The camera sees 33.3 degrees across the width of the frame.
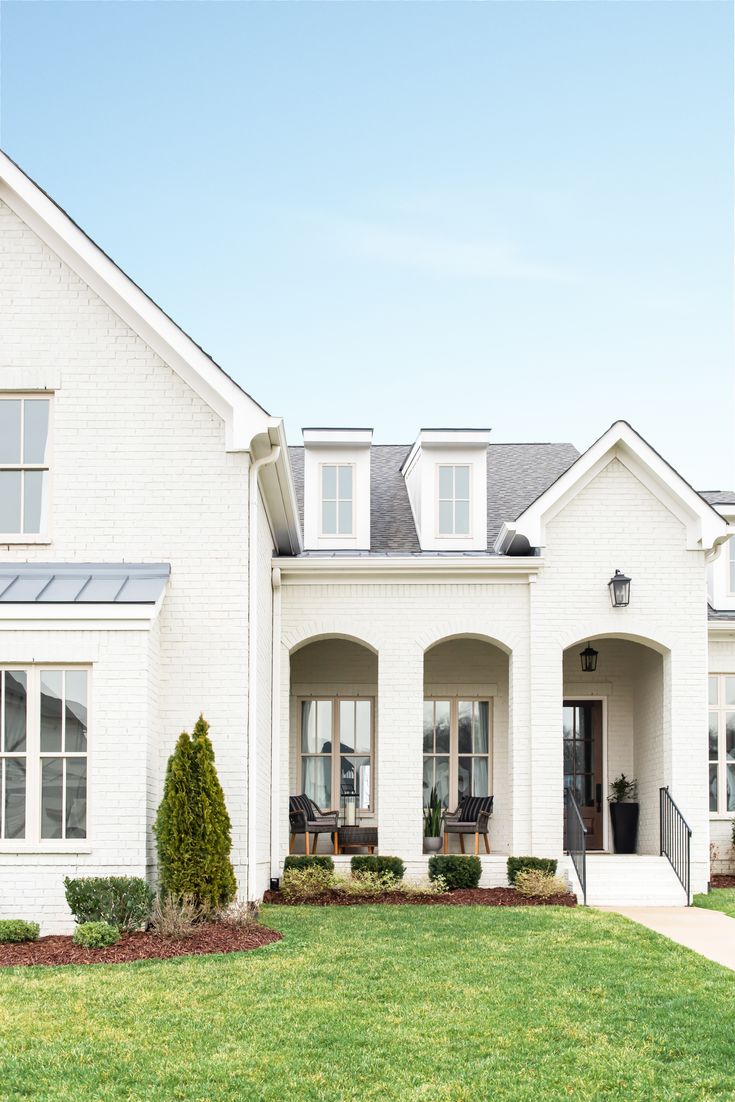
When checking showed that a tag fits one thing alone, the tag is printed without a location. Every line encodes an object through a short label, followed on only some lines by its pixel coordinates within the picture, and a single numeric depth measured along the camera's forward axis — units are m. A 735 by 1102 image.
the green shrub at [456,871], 16.88
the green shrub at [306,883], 16.17
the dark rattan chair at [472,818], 18.23
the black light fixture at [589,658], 19.95
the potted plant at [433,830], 18.33
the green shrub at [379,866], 16.86
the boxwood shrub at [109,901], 11.77
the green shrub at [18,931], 11.63
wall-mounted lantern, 17.42
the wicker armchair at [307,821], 18.11
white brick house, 12.66
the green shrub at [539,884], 16.09
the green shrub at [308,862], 16.80
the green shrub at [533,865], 16.77
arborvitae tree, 12.07
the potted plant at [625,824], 19.33
